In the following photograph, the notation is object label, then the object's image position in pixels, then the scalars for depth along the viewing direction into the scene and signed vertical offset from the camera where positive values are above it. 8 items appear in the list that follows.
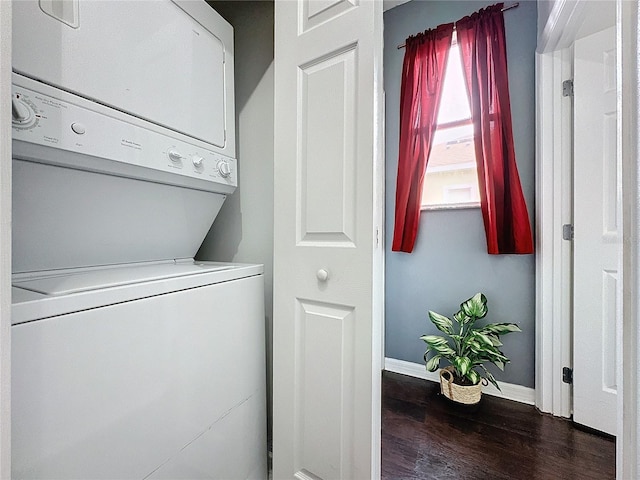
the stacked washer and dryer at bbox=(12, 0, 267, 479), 0.61 -0.08
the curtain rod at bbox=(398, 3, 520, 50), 1.87 +1.47
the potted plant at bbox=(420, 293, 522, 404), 1.77 -0.71
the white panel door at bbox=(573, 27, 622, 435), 1.53 +0.02
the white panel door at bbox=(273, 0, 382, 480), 0.90 -0.01
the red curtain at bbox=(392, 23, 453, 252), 2.09 +0.88
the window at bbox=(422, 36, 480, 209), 2.06 +0.61
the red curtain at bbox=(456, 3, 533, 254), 1.83 +0.60
